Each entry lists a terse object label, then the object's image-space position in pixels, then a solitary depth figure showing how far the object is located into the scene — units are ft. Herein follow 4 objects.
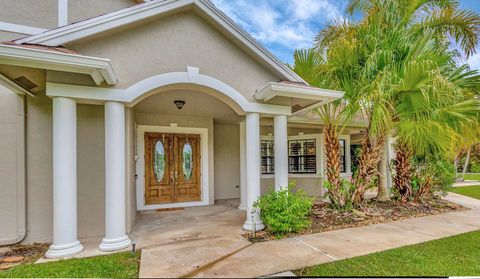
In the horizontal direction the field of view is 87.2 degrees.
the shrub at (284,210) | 18.43
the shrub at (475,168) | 103.30
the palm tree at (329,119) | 24.76
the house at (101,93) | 15.17
